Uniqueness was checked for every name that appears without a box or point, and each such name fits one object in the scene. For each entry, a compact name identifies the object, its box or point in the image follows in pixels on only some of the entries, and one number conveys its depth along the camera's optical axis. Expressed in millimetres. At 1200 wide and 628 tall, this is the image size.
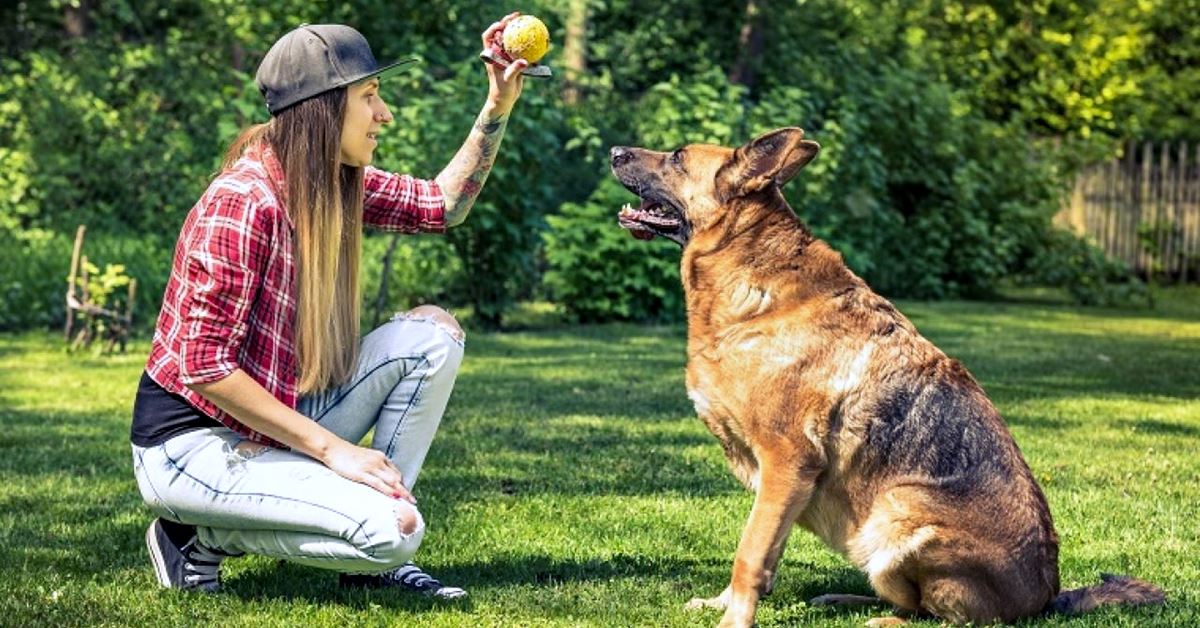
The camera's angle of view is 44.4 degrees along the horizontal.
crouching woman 4430
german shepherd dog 4512
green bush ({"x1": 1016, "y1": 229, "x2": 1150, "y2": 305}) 19906
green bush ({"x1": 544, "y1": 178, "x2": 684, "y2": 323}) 15102
